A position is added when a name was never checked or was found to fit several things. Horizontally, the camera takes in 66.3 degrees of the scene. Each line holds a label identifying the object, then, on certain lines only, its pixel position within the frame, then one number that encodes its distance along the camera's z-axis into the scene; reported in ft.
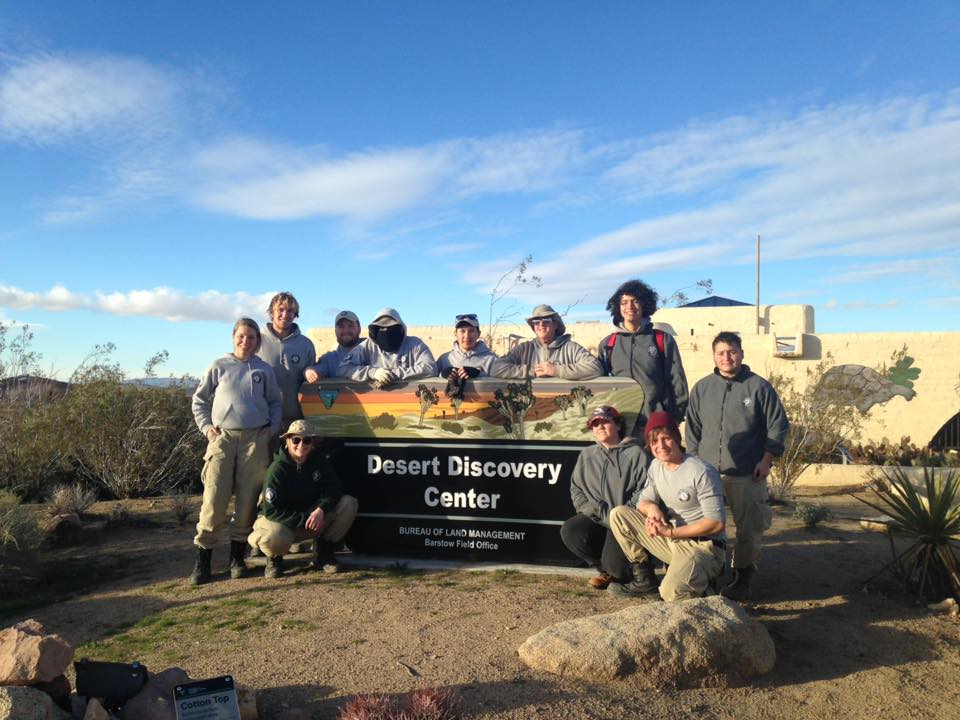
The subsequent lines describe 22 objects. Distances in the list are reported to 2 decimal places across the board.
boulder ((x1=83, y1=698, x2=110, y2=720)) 11.20
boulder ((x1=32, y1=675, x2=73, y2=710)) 11.73
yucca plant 18.71
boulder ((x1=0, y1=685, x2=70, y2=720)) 10.59
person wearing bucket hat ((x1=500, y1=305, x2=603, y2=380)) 21.01
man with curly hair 20.65
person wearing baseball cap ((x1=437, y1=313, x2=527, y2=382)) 21.81
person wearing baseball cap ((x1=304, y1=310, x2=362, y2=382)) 23.30
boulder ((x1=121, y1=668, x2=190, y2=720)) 11.51
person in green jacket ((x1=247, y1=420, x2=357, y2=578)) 20.31
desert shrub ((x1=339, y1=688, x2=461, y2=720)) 11.60
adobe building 57.62
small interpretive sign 11.11
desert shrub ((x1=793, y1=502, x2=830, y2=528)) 27.94
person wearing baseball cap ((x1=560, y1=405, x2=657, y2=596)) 18.77
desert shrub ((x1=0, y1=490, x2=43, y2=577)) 22.06
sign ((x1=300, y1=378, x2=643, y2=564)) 20.92
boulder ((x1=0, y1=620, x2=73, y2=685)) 11.28
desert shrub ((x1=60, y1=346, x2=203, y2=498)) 36.22
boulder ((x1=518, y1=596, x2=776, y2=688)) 13.75
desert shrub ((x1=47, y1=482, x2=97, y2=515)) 29.40
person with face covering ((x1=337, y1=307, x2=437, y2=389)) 22.48
